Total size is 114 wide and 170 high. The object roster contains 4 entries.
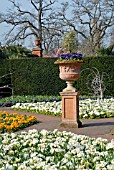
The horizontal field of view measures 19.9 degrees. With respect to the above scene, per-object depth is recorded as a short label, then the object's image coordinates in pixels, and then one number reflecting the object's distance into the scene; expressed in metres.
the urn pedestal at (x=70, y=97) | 6.09
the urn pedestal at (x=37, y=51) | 18.14
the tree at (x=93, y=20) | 23.92
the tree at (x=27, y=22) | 25.00
